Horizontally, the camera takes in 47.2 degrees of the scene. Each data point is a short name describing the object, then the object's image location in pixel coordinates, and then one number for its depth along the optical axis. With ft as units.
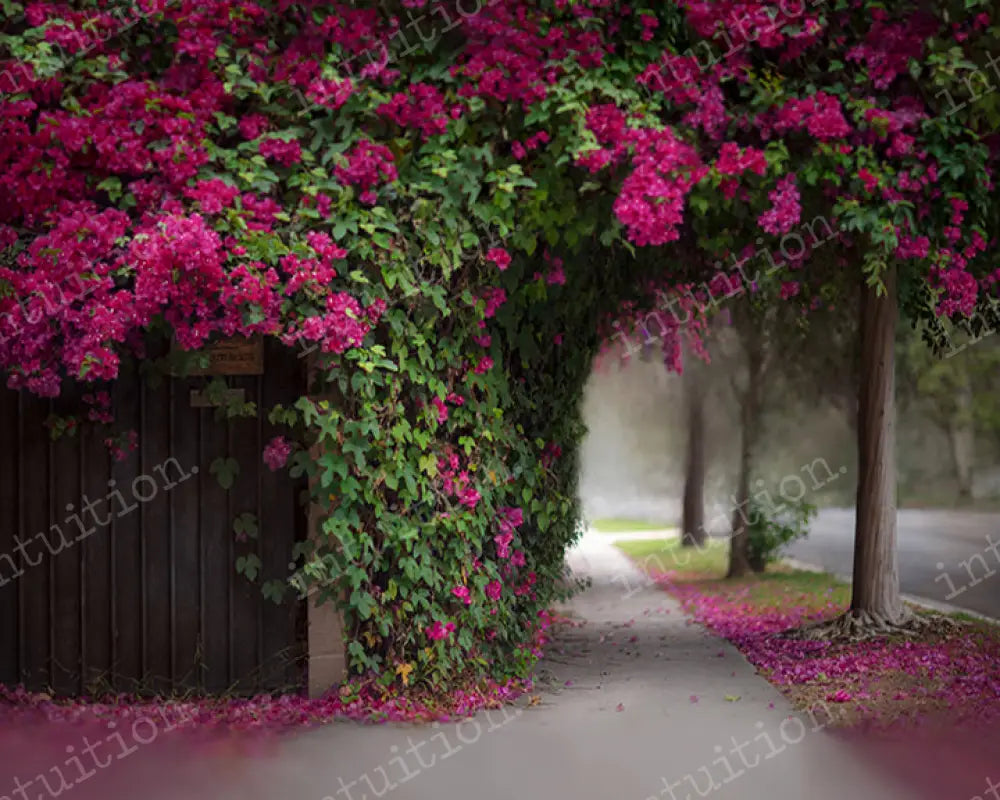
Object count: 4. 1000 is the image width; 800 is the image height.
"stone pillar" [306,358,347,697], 24.99
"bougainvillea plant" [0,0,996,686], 23.48
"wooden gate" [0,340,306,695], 26.16
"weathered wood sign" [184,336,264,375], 25.79
